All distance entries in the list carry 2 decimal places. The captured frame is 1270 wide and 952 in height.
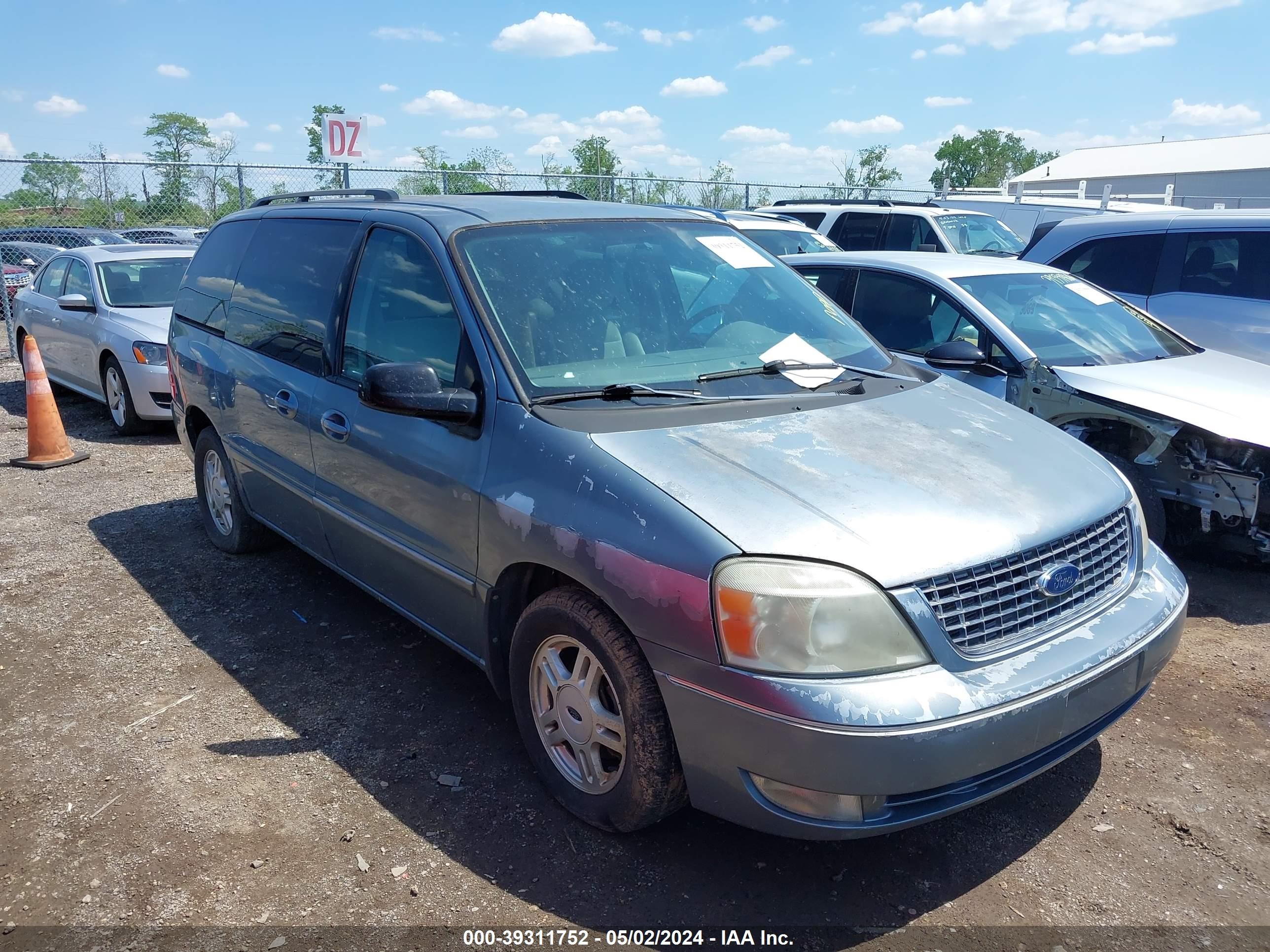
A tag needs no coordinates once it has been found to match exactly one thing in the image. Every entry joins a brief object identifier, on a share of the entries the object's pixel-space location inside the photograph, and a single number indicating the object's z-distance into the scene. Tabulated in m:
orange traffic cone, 7.45
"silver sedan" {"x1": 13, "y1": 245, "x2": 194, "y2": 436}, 8.12
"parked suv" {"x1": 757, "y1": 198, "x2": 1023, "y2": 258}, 11.99
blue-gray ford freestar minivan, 2.38
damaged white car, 4.58
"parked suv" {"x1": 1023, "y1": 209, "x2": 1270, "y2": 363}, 6.63
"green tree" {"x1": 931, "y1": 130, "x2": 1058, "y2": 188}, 81.00
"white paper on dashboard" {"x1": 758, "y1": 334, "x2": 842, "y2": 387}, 3.46
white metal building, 52.31
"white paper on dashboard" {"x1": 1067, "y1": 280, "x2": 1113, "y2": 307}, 5.83
